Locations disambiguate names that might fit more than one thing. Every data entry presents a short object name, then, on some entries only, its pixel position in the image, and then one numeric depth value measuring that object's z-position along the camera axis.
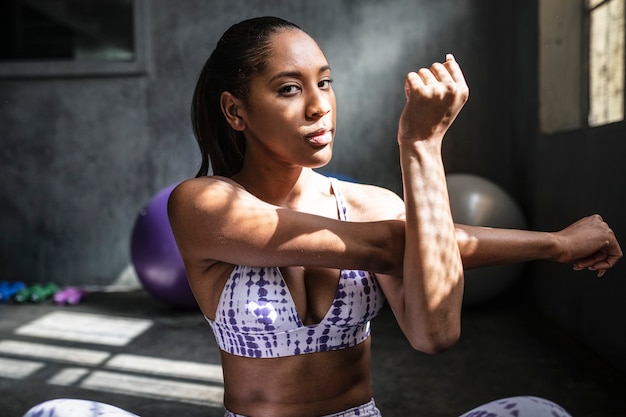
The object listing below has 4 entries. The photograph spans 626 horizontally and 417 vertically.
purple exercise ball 3.52
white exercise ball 3.37
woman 1.09
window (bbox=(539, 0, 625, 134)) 2.96
